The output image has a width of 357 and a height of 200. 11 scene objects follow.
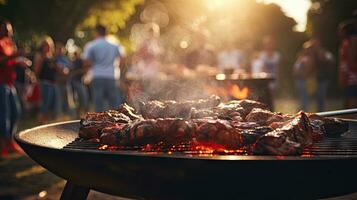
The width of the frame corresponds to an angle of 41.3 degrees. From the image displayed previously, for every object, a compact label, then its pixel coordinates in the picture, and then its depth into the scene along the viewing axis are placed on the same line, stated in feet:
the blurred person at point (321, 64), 36.76
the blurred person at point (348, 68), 28.68
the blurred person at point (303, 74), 36.96
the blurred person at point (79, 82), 46.06
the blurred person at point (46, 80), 38.58
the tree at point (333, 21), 69.36
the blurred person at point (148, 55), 32.30
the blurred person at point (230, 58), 43.50
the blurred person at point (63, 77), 45.17
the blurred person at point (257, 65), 42.58
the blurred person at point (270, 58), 42.32
